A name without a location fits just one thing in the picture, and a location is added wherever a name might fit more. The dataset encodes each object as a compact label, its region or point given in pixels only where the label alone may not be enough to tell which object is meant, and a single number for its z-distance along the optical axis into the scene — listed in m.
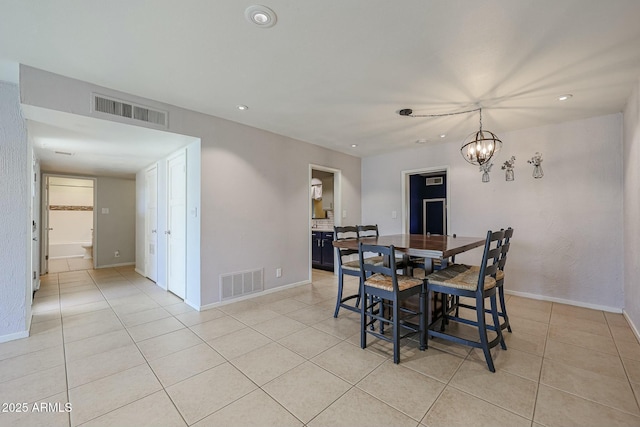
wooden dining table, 2.22
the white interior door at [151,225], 4.71
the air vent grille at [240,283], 3.53
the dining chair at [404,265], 3.20
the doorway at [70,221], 7.56
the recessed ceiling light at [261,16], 1.65
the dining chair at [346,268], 2.93
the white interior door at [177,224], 3.71
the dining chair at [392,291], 2.16
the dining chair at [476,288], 2.05
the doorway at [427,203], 6.11
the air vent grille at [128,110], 2.61
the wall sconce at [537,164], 3.44
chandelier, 2.82
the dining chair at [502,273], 2.49
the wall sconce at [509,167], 3.48
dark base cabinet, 5.71
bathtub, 7.50
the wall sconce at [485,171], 3.40
